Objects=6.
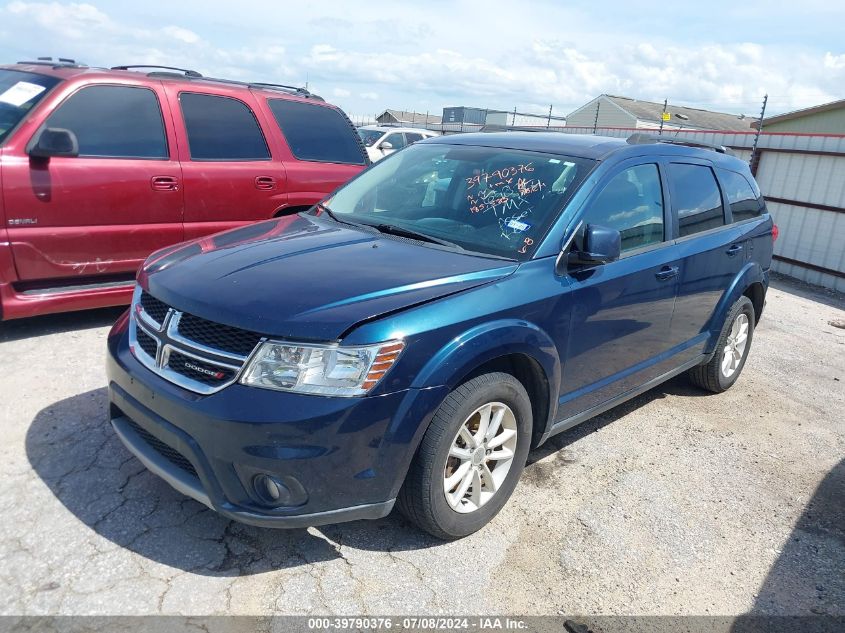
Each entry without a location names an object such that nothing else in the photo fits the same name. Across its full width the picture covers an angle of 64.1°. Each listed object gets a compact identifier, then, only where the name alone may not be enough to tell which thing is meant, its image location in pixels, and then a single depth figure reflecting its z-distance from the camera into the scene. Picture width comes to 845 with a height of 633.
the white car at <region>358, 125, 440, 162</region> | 15.60
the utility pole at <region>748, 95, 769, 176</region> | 11.45
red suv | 4.59
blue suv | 2.50
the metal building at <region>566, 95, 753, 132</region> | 36.62
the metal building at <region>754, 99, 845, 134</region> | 23.84
